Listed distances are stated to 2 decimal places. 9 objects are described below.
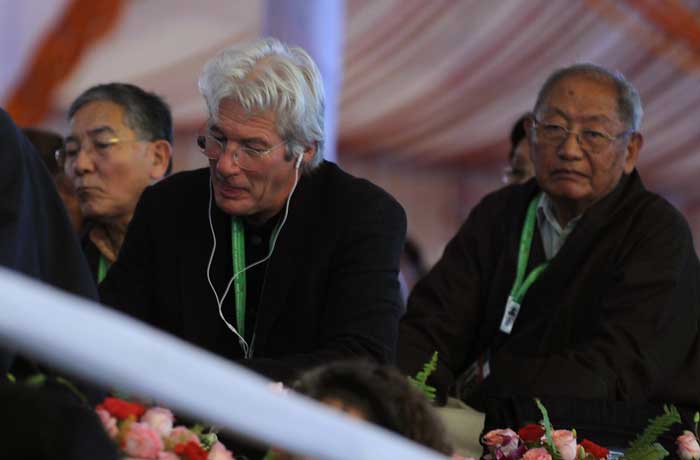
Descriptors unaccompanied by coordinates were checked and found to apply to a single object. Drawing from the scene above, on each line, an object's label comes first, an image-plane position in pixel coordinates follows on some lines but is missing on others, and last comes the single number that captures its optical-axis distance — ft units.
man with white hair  21.59
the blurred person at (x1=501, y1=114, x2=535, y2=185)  36.60
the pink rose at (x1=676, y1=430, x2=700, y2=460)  21.29
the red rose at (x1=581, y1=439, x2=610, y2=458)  19.77
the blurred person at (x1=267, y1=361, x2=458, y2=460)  13.37
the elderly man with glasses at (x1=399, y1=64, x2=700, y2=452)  25.55
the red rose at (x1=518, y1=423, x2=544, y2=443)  19.89
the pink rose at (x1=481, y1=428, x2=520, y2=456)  19.85
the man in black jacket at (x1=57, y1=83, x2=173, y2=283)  28.73
